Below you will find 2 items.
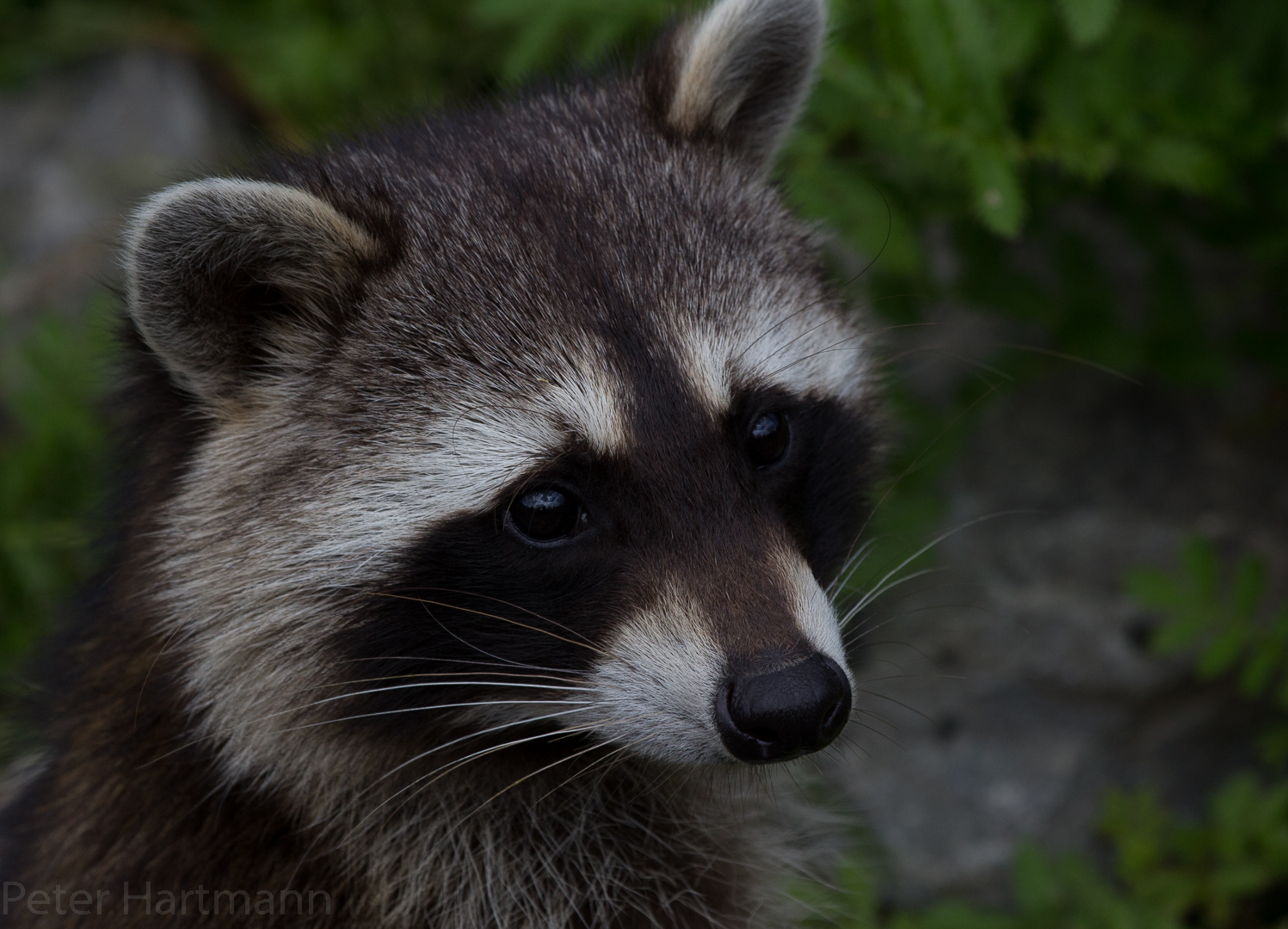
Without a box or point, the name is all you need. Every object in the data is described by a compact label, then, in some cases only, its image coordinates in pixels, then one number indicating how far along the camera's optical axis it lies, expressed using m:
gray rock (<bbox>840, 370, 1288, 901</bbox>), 9.59
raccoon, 5.14
